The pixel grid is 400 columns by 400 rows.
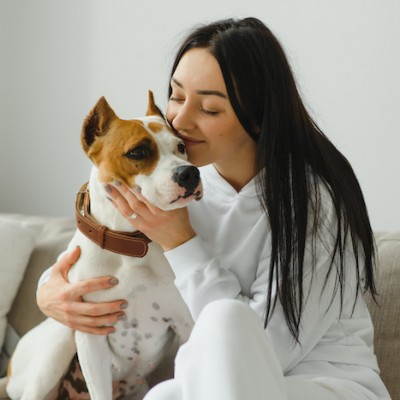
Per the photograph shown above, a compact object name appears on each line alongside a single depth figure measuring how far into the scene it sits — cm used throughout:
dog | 142
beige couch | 170
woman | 141
